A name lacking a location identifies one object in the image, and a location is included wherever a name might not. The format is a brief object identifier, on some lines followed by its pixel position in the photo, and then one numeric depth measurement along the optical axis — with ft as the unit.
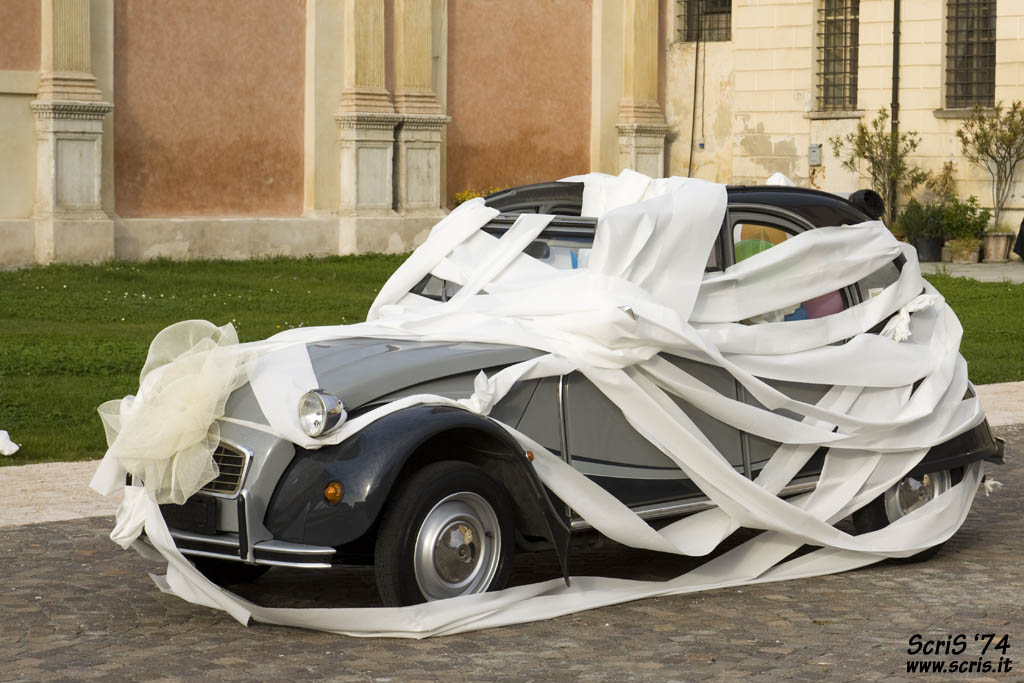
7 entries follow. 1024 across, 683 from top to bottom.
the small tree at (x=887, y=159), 94.84
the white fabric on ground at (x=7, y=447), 34.01
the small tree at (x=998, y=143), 91.25
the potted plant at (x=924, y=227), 91.66
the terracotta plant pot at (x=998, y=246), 91.86
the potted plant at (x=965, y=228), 91.04
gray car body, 18.43
